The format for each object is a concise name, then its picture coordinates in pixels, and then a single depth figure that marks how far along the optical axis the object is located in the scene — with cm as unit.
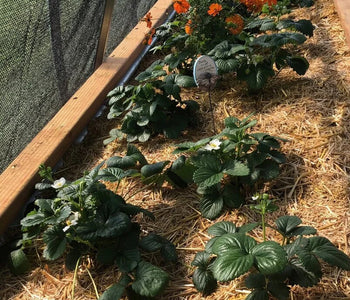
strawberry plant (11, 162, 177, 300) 136
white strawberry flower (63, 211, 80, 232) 137
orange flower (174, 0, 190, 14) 222
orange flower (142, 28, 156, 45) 263
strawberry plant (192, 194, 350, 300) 111
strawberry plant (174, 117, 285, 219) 155
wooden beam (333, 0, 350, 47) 250
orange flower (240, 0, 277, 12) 226
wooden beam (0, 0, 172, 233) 178
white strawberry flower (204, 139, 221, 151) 155
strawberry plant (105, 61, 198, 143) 205
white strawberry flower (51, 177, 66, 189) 151
